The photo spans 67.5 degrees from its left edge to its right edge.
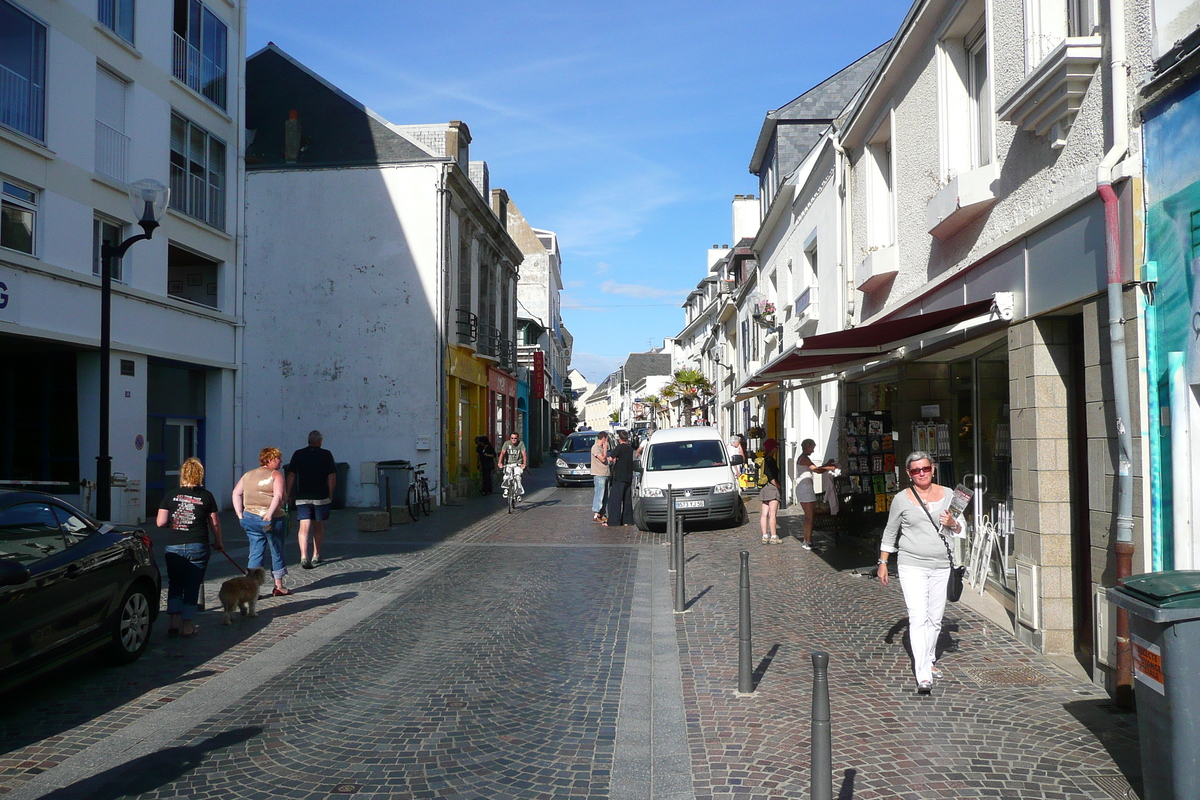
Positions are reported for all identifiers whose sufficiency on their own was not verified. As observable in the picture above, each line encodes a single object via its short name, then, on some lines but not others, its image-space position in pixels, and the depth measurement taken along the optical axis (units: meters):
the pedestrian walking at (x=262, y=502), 9.42
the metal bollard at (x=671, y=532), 11.17
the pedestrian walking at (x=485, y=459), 25.11
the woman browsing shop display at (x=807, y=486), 12.59
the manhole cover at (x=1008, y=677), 6.11
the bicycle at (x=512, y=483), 19.94
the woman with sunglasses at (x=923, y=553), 6.03
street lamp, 10.45
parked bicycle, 18.90
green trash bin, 3.57
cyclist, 20.17
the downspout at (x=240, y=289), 20.23
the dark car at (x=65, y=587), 5.48
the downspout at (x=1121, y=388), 5.41
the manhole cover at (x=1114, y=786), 4.21
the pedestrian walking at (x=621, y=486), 16.59
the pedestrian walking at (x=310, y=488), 11.74
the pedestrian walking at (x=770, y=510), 13.40
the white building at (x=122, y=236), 13.88
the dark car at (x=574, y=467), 27.98
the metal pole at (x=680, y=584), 8.66
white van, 15.53
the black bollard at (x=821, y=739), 3.35
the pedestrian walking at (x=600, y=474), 17.55
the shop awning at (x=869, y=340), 7.48
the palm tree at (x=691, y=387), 45.38
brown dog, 8.23
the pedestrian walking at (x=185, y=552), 7.81
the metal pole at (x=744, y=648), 5.92
